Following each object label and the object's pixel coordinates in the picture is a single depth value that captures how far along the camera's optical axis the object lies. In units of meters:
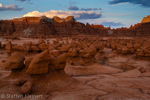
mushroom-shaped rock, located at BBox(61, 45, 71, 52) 11.39
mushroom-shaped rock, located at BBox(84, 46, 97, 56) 10.99
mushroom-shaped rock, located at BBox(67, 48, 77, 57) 10.71
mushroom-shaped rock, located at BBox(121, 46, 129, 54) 14.42
